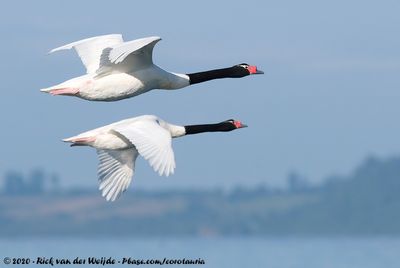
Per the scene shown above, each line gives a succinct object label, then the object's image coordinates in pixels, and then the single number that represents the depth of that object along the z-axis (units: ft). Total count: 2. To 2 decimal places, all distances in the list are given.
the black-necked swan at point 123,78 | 93.91
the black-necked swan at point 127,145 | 87.20
